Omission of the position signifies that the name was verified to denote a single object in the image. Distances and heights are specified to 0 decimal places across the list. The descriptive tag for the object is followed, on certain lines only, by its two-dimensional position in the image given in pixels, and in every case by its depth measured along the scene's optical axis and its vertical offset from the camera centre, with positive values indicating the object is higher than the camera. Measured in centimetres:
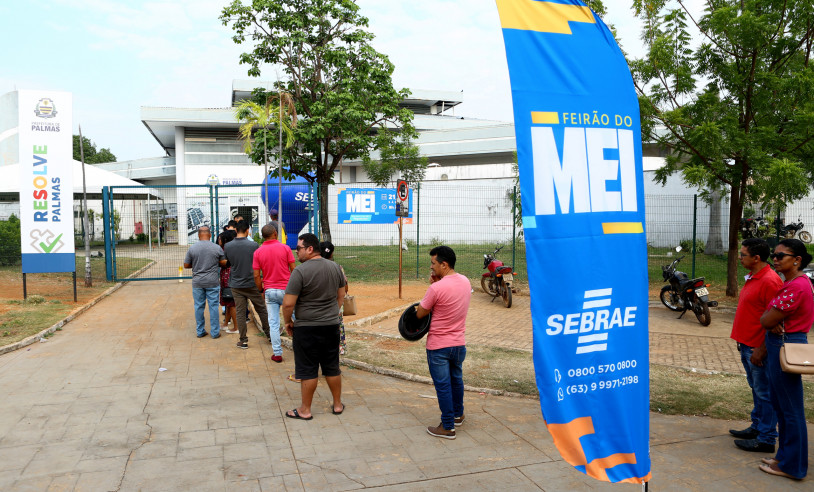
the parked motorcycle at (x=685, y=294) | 978 -145
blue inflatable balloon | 1614 +52
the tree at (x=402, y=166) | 2699 +282
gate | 1477 -5
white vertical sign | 1087 +93
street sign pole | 1179 +47
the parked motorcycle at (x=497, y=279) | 1166 -129
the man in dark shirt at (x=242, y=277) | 781 -75
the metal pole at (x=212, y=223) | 1403 +5
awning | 1888 +181
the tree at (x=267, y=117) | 1131 +233
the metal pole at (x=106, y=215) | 1427 +30
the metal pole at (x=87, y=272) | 1349 -113
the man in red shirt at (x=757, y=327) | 448 -92
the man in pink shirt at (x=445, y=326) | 479 -92
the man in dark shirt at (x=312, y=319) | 517 -91
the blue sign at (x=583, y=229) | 255 -5
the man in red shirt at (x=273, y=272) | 715 -63
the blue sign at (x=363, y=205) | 1633 +50
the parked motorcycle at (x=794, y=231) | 1454 -44
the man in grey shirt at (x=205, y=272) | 841 -72
